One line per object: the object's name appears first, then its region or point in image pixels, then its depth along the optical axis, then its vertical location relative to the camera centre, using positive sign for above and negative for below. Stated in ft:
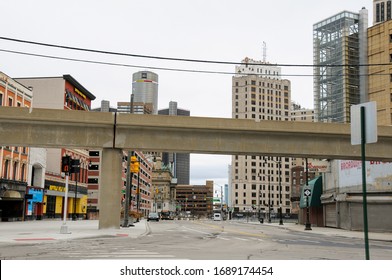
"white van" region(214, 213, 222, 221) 345.55 -11.14
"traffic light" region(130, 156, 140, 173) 128.10 +9.55
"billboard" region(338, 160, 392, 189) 140.05 +9.45
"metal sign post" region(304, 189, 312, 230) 151.94 +2.40
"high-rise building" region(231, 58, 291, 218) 620.49 +111.26
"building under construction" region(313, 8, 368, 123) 382.01 +121.46
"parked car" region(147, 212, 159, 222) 248.52 -8.66
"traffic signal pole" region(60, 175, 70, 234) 85.18 -5.44
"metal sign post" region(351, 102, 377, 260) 28.19 +4.71
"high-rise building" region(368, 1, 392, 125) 273.95 +78.78
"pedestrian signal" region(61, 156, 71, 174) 85.81 +6.21
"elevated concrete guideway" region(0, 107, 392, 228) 99.66 +14.01
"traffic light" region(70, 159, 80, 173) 88.07 +6.23
